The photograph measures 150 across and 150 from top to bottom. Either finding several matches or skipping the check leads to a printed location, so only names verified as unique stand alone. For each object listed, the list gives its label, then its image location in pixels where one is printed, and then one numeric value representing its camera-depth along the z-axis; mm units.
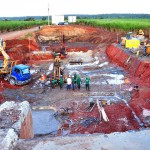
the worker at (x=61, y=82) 15776
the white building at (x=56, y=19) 52251
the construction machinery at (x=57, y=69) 16919
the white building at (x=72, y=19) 56378
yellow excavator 17137
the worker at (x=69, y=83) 15222
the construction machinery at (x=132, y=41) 22868
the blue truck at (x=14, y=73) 16462
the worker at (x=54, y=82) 16194
